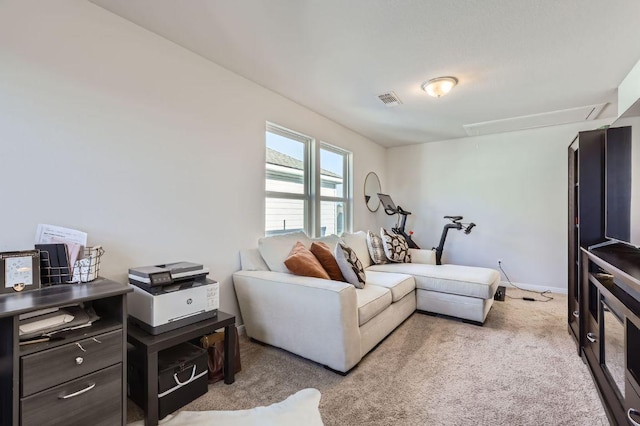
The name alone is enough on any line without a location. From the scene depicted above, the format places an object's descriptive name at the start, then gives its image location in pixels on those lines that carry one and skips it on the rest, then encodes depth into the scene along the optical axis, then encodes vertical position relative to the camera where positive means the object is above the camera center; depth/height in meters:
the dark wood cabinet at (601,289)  1.40 -0.45
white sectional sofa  2.06 -0.75
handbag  1.96 -0.95
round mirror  4.89 +0.37
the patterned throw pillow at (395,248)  3.88 -0.46
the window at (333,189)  4.02 +0.33
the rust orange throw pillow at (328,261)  2.70 -0.45
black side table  1.57 -0.74
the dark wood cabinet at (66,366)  1.15 -0.66
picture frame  1.35 -0.28
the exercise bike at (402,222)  4.21 -0.14
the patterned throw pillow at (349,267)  2.66 -0.49
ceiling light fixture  2.73 +1.21
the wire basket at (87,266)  1.58 -0.29
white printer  1.69 -0.51
